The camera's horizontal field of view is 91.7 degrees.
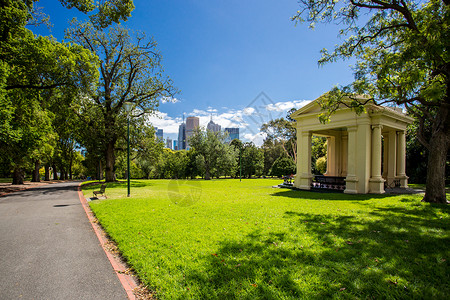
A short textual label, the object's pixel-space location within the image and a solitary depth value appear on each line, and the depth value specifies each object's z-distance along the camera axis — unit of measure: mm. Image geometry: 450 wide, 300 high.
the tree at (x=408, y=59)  7602
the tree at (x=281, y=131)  47094
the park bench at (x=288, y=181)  20384
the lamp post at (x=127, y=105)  13619
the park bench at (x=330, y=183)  16391
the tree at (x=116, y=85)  23328
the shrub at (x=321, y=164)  28844
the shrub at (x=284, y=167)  42781
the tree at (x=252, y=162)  52719
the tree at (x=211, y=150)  41250
